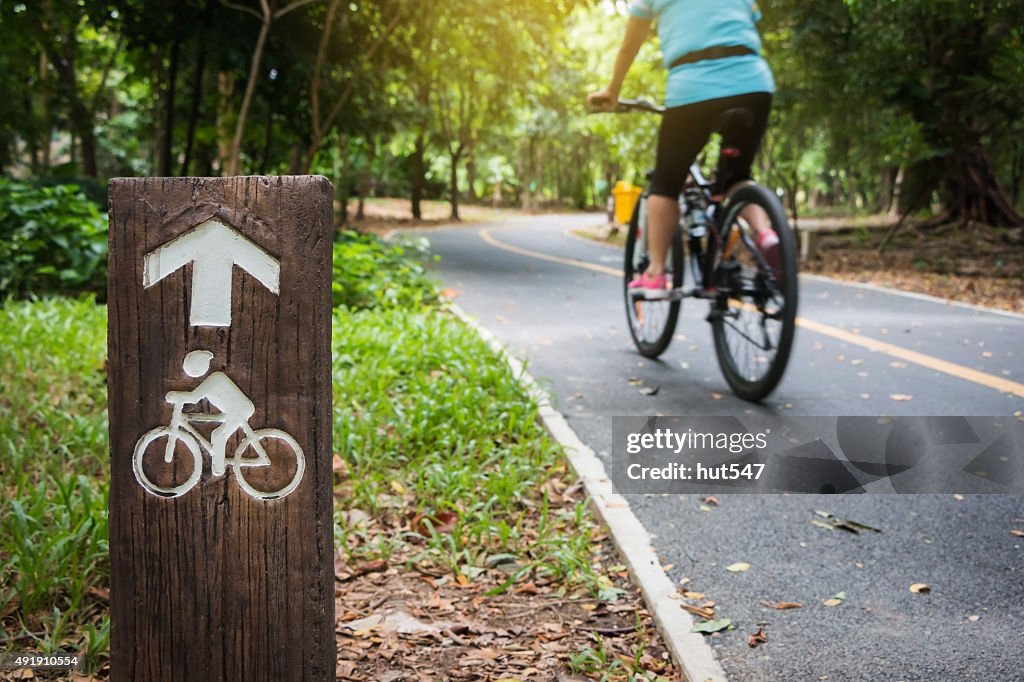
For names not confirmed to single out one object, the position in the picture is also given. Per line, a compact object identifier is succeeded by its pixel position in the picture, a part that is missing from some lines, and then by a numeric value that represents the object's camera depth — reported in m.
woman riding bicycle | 4.47
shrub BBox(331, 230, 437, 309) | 7.40
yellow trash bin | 19.14
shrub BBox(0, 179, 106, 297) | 7.82
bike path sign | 1.66
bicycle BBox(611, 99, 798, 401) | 4.25
